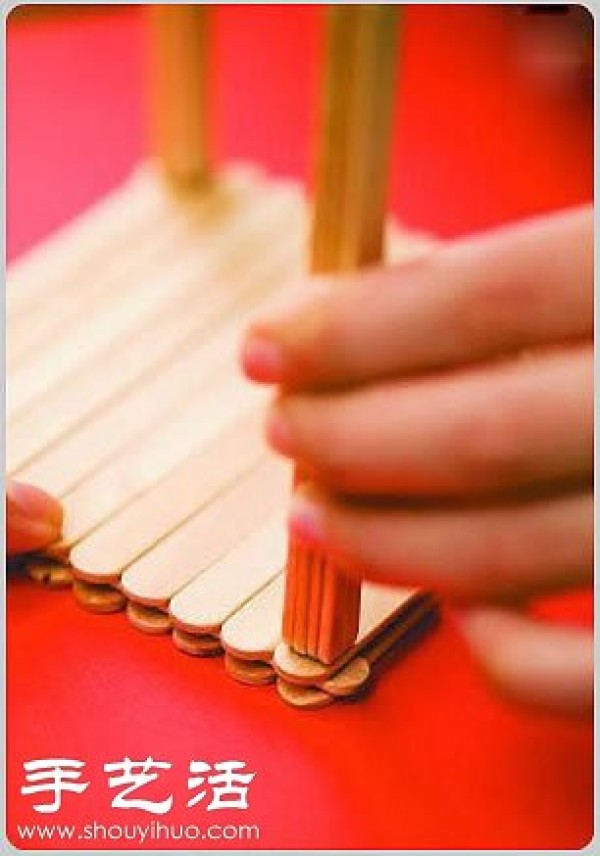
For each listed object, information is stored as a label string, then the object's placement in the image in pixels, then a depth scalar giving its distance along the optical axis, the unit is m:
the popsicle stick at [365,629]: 0.41
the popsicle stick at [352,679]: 0.42
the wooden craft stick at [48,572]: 0.44
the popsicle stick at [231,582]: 0.42
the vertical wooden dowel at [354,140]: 0.37
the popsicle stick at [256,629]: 0.42
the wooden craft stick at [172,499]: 0.43
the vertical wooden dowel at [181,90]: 0.53
